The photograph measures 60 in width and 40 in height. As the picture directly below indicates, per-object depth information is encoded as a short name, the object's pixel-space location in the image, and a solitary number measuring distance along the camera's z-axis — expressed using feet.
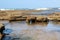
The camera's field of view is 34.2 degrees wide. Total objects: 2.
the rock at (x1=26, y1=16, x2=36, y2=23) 59.00
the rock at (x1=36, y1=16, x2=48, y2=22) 58.74
